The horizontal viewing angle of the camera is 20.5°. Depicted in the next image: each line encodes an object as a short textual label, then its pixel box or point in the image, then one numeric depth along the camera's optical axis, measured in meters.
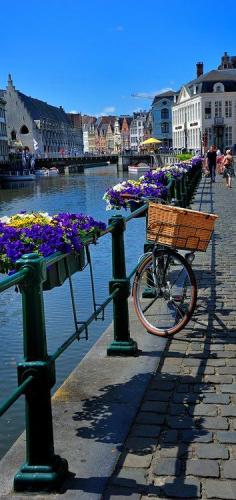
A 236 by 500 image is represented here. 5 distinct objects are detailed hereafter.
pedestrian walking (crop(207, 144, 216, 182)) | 31.57
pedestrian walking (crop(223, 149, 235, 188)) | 27.03
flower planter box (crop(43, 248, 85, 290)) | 3.87
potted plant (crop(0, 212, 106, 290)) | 3.67
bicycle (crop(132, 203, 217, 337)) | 5.59
